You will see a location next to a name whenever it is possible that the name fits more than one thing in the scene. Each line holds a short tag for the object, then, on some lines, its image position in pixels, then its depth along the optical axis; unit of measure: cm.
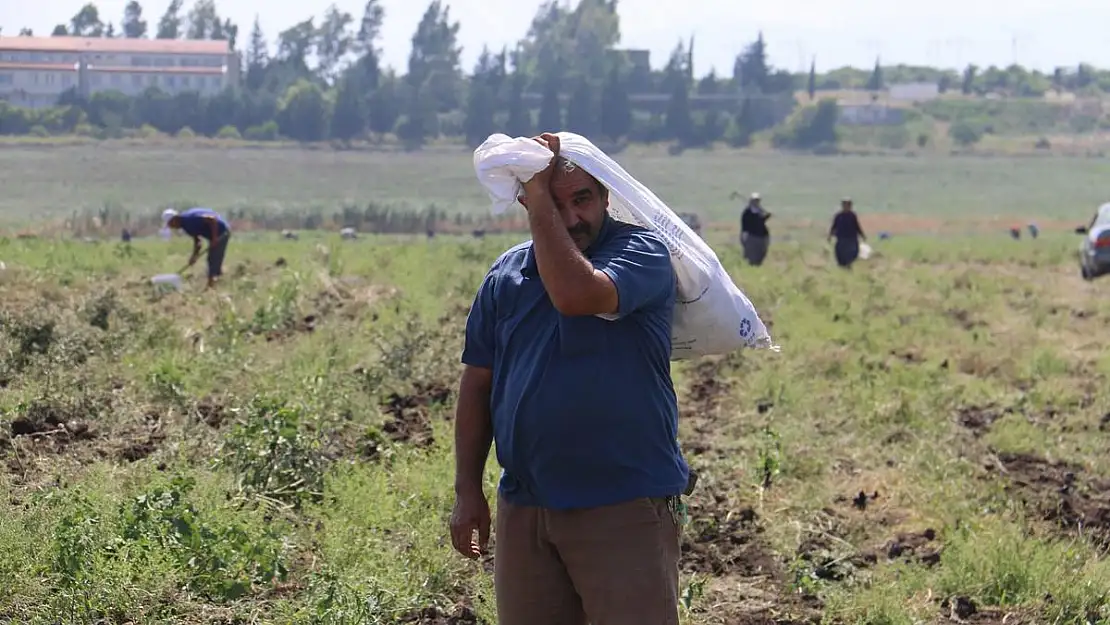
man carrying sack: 748
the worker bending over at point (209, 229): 3406
